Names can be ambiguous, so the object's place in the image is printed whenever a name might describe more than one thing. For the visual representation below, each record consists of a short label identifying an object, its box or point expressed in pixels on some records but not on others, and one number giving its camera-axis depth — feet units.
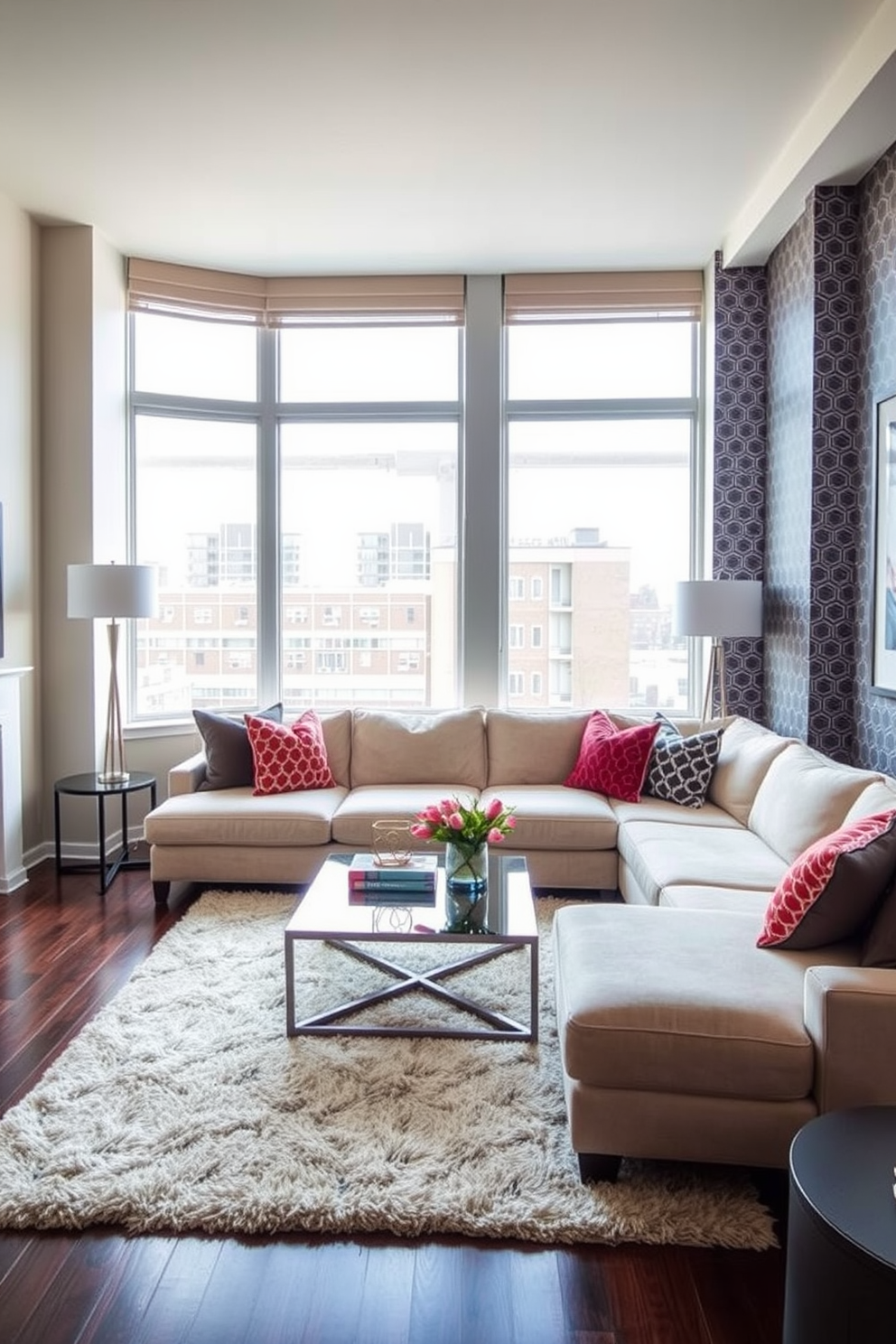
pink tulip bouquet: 8.84
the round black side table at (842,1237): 3.95
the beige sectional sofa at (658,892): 5.96
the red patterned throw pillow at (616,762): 13.15
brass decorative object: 9.86
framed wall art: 10.77
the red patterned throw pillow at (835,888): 6.60
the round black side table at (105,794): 12.99
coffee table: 8.14
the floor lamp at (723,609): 13.50
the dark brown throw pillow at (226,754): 13.53
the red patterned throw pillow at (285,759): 13.32
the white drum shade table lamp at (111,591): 13.19
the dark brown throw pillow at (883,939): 6.46
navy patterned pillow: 12.69
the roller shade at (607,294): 15.60
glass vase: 8.98
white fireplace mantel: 12.90
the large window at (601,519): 16.16
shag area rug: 5.95
